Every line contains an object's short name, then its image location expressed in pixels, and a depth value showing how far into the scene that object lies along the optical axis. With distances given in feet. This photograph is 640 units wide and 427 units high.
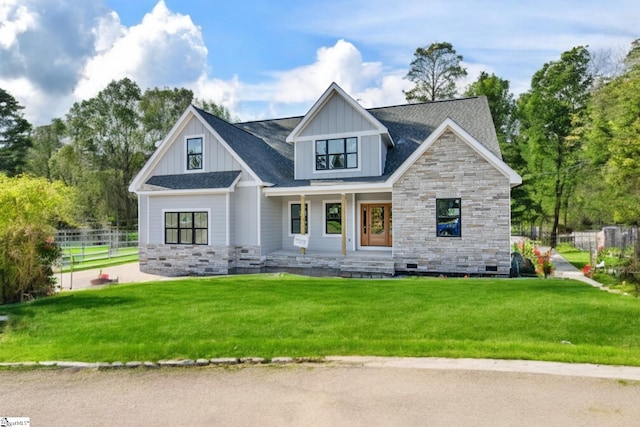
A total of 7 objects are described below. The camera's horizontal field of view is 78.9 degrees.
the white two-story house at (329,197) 45.37
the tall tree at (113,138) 129.49
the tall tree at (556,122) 96.78
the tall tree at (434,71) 114.73
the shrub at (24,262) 34.09
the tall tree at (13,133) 131.85
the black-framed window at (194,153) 57.41
